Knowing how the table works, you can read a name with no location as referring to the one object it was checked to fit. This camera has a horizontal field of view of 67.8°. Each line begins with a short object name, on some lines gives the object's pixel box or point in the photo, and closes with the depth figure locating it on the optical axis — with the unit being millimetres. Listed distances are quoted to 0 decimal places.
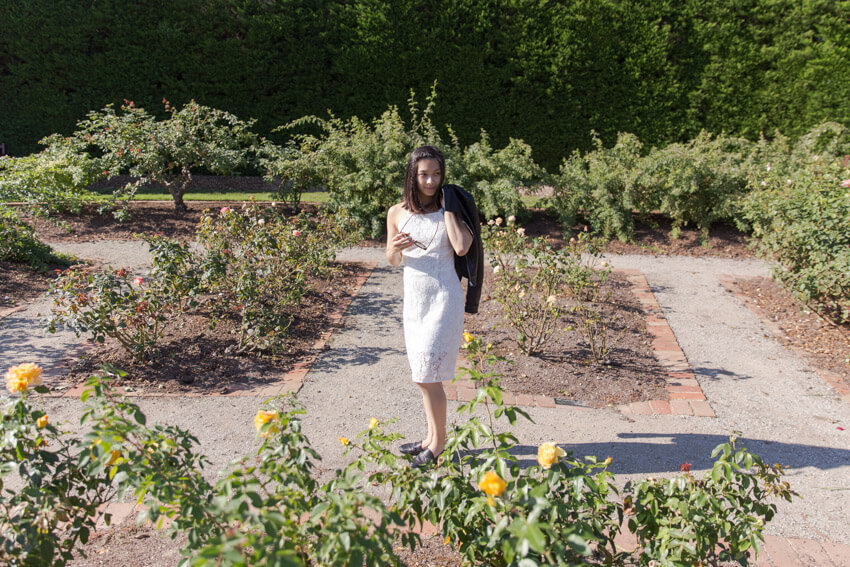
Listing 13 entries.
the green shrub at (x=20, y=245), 6109
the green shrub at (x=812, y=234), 4996
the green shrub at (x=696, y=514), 1899
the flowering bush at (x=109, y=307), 3928
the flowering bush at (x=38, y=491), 1695
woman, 2994
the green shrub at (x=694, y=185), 7668
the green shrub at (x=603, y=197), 7848
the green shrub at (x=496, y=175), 7496
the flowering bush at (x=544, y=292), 4594
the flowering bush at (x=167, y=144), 7863
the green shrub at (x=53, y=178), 6941
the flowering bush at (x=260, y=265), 4398
